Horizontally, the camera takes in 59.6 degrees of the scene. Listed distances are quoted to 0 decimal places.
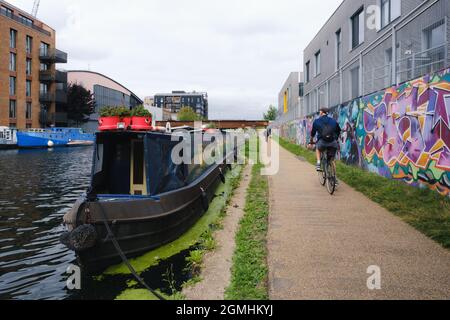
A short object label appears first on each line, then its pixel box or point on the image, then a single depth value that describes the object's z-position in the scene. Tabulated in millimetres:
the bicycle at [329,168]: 8266
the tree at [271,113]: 110731
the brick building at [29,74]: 39156
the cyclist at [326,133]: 8406
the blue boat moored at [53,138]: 35047
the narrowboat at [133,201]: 5039
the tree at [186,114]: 129663
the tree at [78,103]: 52219
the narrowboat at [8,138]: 33878
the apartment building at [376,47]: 7047
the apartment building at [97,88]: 62369
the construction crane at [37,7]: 83062
